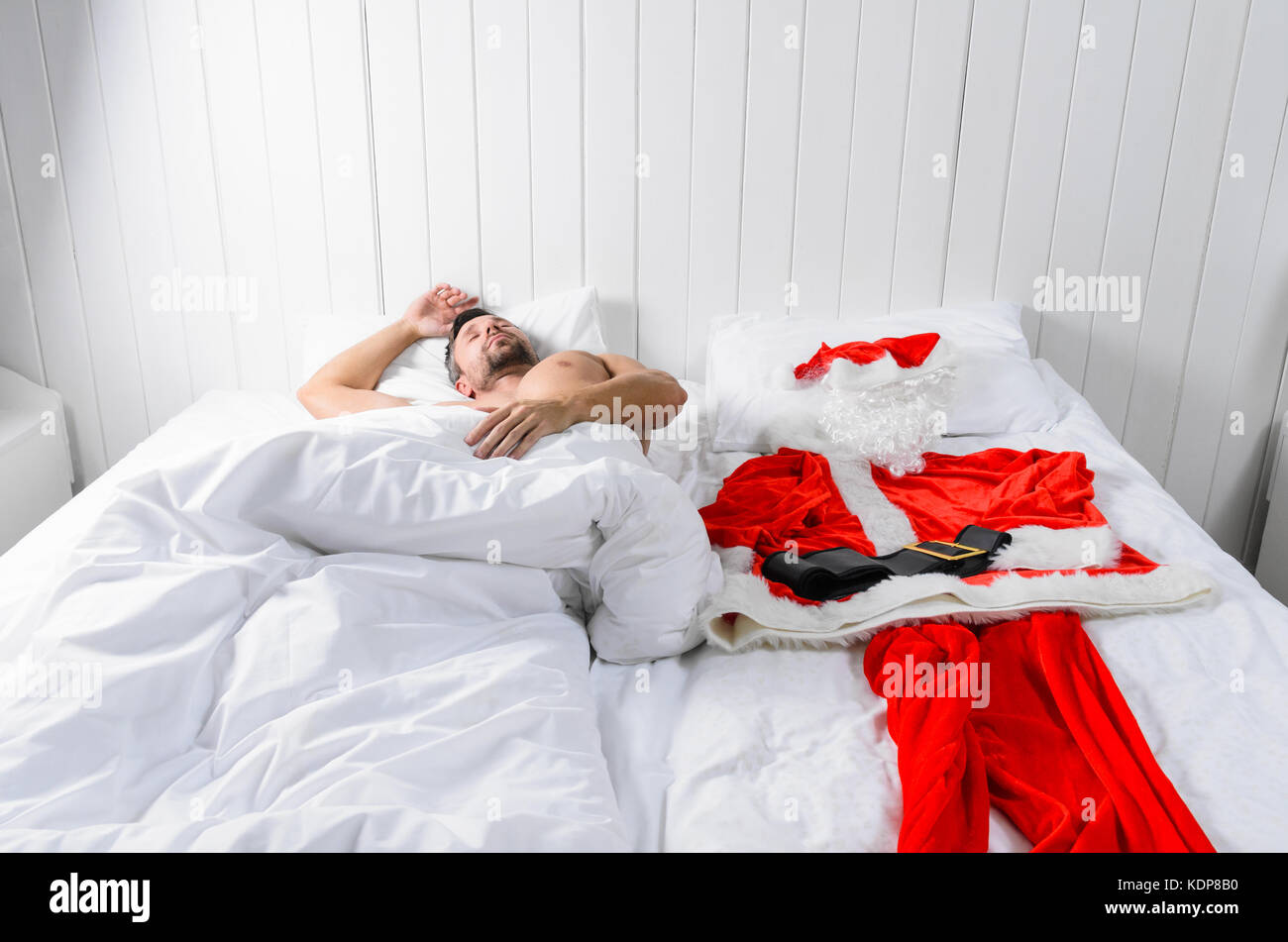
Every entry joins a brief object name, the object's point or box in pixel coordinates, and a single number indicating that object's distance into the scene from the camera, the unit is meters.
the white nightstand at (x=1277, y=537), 2.52
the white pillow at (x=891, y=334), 2.23
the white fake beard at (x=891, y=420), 2.04
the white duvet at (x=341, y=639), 0.97
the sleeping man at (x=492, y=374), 1.92
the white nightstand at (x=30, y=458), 2.38
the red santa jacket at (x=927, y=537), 1.43
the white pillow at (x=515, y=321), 2.31
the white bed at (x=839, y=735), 1.06
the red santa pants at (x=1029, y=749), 1.02
